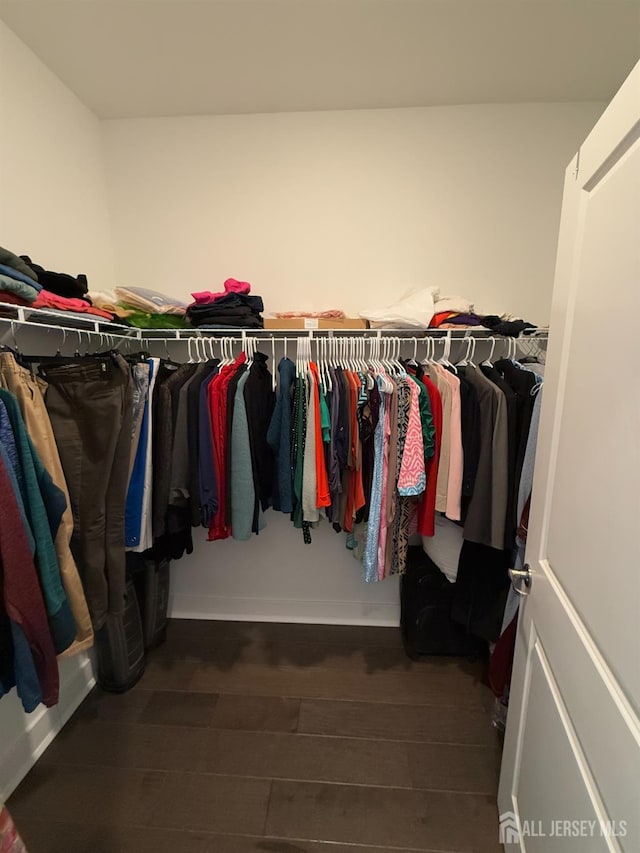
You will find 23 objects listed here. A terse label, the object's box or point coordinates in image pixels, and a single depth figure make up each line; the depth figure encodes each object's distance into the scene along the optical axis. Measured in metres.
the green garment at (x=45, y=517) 0.91
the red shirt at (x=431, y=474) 1.38
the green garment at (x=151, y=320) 1.58
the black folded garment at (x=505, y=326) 1.42
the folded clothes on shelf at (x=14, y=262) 0.97
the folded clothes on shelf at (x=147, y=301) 1.53
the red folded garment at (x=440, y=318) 1.54
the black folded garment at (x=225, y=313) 1.55
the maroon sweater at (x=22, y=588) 0.83
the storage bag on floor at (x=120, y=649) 1.58
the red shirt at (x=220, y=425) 1.40
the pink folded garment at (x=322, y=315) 1.63
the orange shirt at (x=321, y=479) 1.37
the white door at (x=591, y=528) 0.58
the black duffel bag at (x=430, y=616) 1.74
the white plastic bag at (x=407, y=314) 1.50
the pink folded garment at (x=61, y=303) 1.13
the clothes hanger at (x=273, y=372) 1.64
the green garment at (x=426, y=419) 1.36
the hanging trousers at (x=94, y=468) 1.09
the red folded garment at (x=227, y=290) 1.58
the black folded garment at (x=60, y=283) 1.20
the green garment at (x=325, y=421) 1.37
